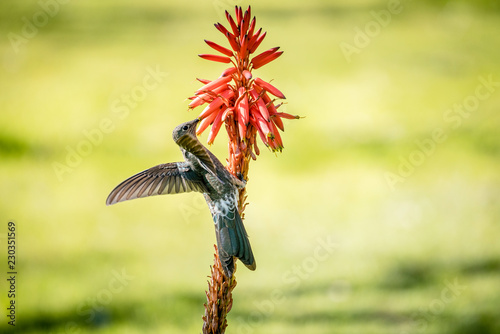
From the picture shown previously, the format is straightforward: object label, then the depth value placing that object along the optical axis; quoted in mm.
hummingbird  3445
